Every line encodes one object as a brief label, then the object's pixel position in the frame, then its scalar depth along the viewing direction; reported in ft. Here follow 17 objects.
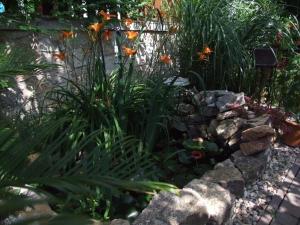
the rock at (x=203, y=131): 10.08
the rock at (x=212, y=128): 10.06
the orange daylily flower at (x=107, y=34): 8.53
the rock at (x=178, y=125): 9.89
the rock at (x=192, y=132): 10.03
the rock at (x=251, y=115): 10.79
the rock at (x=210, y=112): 10.76
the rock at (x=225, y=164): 8.59
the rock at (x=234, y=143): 9.77
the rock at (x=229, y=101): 10.50
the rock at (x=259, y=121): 10.04
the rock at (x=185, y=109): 10.48
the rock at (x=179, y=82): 10.21
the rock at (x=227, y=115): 10.33
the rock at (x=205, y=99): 10.89
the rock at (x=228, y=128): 9.77
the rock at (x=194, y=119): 10.43
